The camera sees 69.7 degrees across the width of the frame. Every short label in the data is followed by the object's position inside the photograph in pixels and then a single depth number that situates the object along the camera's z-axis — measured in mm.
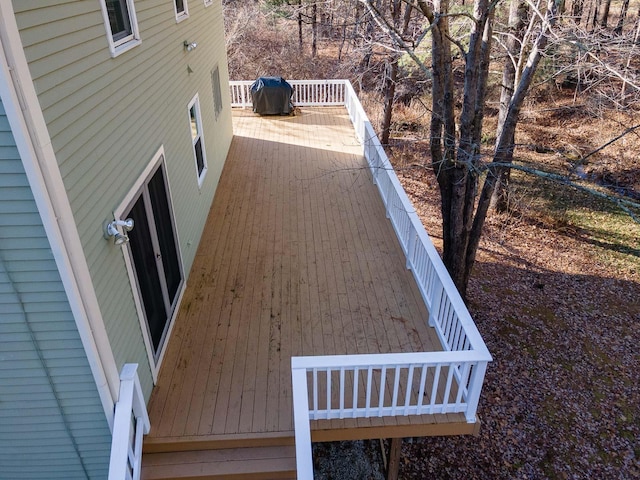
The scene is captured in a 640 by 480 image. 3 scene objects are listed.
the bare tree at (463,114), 6105
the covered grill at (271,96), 12555
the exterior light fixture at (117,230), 3404
